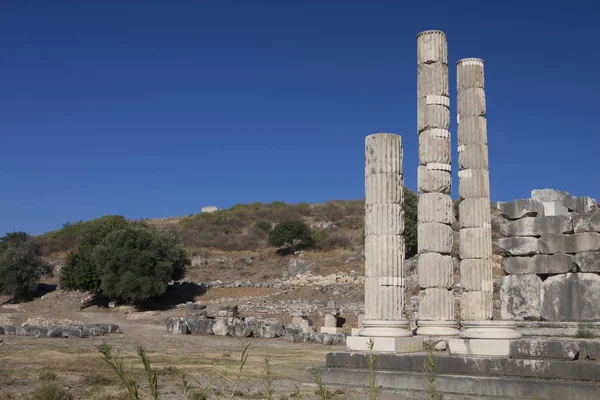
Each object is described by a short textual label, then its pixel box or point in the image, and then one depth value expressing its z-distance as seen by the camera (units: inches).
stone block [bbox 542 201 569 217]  760.3
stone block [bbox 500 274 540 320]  730.8
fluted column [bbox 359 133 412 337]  559.5
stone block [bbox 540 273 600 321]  684.7
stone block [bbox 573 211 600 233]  696.4
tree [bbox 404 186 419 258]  1731.1
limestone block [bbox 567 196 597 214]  809.5
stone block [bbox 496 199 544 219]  755.4
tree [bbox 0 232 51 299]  1705.2
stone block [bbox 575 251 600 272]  687.1
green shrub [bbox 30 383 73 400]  417.1
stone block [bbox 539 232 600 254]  694.5
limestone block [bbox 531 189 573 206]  776.9
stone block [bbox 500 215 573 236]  719.1
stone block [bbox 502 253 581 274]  711.7
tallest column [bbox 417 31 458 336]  675.8
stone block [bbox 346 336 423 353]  536.7
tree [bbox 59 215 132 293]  1616.6
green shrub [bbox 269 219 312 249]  2267.5
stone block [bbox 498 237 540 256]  739.4
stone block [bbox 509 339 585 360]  464.8
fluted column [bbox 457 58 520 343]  664.4
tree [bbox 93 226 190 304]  1496.1
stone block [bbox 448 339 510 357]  514.2
